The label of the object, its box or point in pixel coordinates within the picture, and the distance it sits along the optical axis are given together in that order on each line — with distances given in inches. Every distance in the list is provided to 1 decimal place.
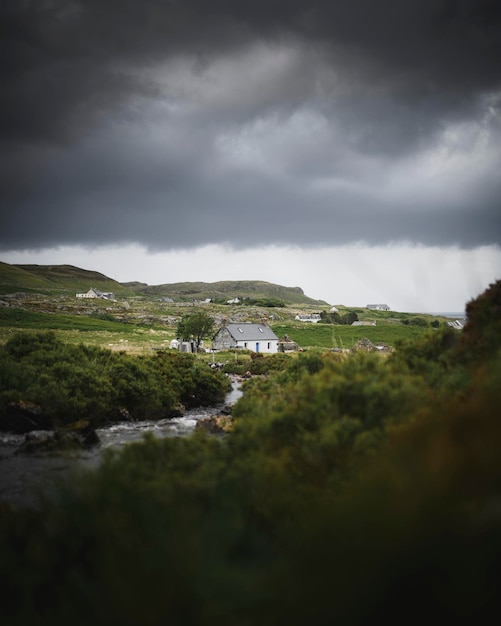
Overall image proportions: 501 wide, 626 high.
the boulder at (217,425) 727.7
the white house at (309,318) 6390.8
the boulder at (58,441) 633.0
